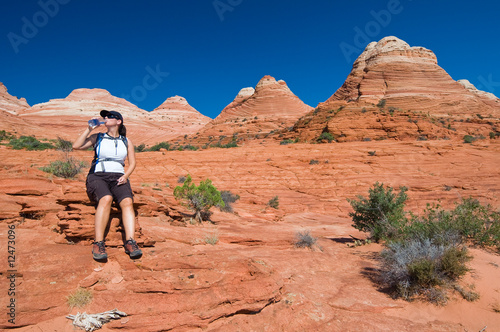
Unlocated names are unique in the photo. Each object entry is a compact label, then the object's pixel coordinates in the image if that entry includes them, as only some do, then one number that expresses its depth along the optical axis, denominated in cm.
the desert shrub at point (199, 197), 782
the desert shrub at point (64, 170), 779
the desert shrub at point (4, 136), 2998
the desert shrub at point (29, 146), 2044
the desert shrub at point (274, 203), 1379
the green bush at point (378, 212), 663
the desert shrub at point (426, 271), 358
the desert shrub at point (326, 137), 2490
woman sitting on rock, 320
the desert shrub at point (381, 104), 3369
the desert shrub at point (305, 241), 613
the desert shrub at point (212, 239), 533
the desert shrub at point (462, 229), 474
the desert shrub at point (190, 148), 2738
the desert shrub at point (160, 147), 3071
